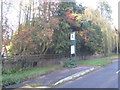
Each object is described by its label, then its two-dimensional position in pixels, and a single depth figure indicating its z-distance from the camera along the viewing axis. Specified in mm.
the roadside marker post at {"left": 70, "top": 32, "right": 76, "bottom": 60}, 10719
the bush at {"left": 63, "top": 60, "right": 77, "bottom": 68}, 10366
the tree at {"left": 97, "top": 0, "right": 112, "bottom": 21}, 20112
